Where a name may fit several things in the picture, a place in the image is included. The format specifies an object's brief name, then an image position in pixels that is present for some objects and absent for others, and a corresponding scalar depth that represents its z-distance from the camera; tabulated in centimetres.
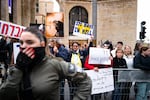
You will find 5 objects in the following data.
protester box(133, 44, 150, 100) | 592
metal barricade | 572
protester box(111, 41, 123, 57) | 687
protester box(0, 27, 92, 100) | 206
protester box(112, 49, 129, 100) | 573
